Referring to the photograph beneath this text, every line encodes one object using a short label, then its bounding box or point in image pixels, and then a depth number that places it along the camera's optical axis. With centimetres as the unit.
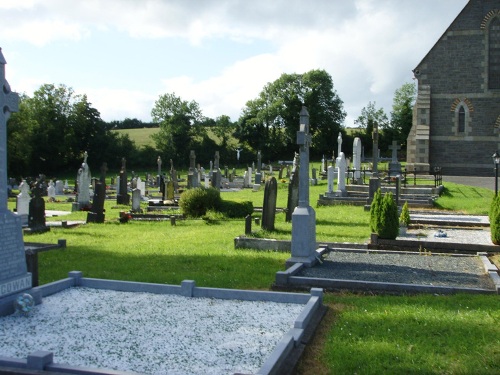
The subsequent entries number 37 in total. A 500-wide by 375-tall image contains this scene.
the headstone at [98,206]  1812
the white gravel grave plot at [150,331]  529
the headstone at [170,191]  2523
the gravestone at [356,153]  3002
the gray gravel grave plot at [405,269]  887
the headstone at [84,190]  2375
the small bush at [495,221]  1186
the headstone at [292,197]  1656
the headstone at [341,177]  2270
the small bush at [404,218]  1458
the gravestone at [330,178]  2327
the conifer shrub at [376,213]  1255
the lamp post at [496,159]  1921
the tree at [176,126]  6725
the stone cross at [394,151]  2691
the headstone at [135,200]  2111
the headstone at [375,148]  2072
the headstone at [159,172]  3735
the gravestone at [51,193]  2979
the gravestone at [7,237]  714
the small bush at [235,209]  1898
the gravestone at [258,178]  3616
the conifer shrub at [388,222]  1240
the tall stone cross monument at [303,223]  1020
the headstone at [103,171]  2246
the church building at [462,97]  3212
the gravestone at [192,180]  2689
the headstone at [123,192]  2559
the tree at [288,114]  6788
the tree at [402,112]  6569
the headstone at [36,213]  1616
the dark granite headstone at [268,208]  1436
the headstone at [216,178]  3238
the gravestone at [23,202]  1986
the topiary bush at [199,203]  1920
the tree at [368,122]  6525
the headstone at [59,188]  3411
